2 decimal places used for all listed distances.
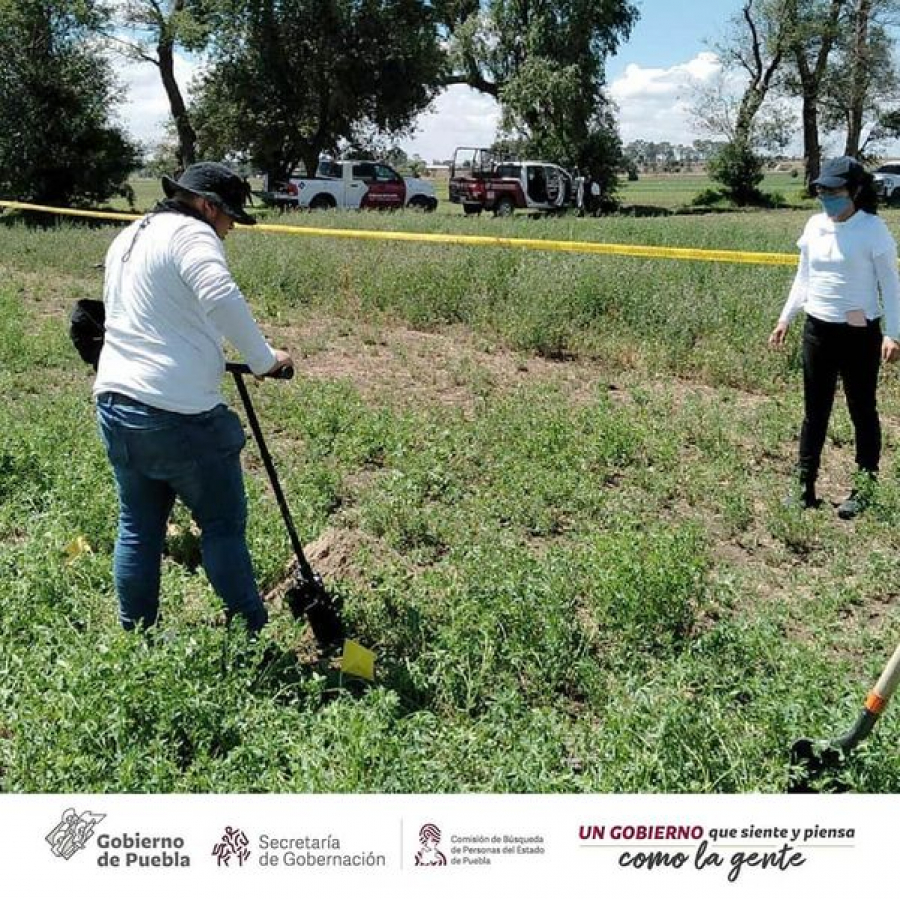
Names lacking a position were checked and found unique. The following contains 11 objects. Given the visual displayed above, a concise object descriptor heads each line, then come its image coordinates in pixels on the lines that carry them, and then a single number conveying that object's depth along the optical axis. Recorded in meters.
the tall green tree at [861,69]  40.74
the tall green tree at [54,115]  28.20
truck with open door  30.53
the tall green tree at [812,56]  40.19
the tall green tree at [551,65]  35.16
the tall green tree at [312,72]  33.56
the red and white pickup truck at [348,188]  31.09
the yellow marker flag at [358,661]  3.80
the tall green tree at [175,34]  33.16
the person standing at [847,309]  5.31
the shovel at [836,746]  2.92
